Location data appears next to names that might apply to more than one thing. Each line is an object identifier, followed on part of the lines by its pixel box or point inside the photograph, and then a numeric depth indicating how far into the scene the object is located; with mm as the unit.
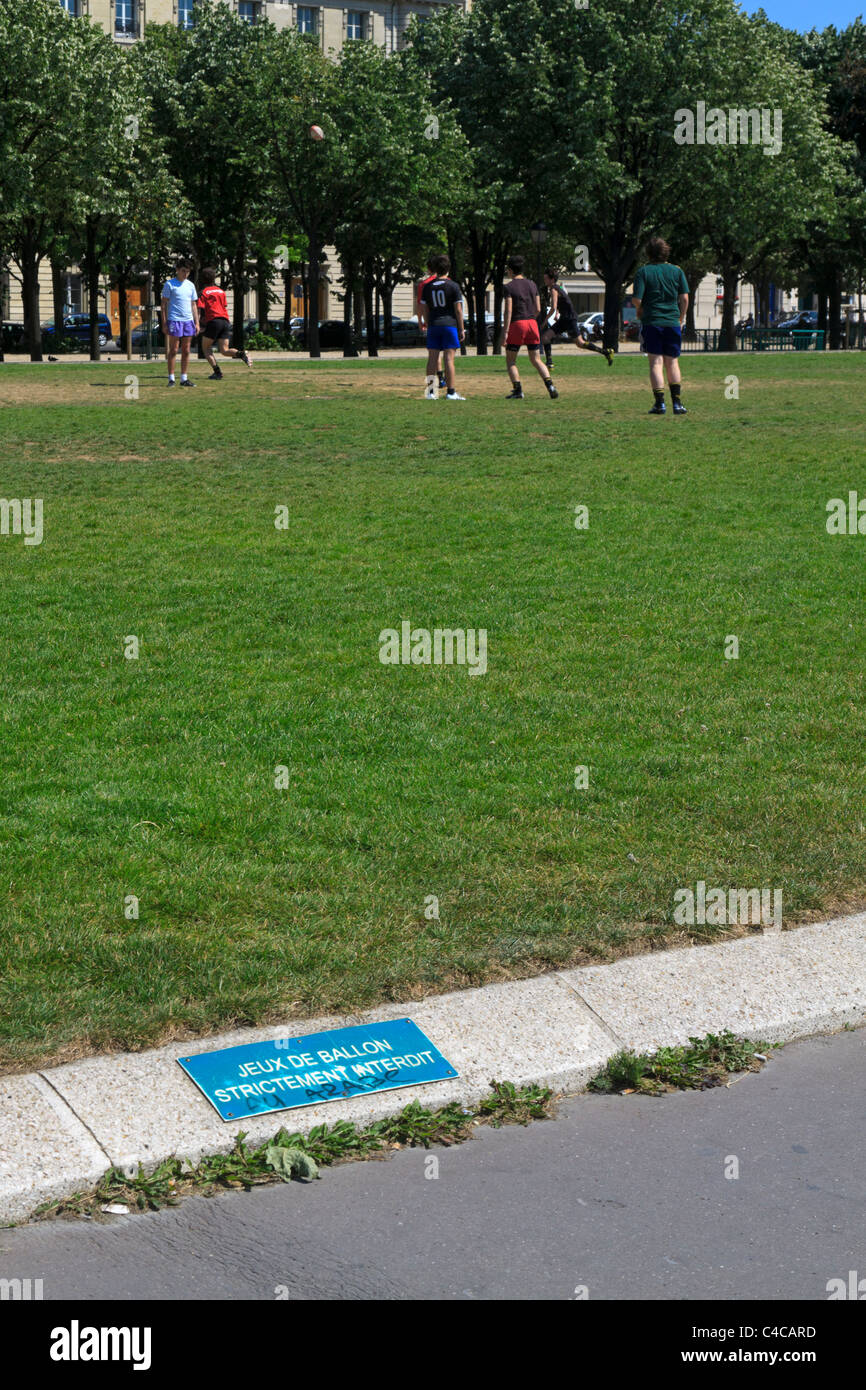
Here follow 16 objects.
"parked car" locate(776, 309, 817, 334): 81688
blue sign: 4277
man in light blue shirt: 26344
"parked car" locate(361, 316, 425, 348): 74375
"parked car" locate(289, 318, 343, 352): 62344
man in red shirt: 27633
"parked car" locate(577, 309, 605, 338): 76500
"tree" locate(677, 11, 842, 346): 53375
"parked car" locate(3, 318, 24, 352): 60188
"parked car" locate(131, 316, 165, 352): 61925
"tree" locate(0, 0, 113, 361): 44469
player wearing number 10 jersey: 23531
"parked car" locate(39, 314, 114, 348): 70962
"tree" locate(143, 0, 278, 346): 53344
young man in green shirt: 20203
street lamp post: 47781
